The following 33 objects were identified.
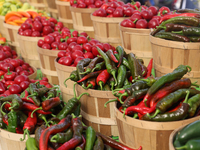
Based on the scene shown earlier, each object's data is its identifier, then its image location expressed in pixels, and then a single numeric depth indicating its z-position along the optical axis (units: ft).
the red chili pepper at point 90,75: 8.60
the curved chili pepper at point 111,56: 8.76
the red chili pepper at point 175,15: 10.55
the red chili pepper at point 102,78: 8.36
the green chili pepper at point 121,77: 8.29
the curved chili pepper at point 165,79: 6.81
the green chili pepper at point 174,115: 6.16
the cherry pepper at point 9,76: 11.47
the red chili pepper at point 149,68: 8.98
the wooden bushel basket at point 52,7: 22.25
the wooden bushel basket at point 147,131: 6.19
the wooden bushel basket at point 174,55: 9.25
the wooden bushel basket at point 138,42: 11.73
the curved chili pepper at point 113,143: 7.06
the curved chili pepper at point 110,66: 8.38
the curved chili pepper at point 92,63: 8.66
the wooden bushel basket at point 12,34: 17.06
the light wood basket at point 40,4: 23.94
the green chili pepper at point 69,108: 8.15
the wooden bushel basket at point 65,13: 18.89
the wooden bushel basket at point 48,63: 12.33
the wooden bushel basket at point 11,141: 7.66
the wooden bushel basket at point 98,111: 8.18
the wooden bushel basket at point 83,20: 16.05
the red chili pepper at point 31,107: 8.14
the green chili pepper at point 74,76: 8.91
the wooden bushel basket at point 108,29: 13.80
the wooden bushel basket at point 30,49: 14.72
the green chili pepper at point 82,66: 8.73
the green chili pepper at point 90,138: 6.64
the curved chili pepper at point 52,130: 6.35
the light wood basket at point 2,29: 19.37
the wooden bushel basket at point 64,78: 10.29
